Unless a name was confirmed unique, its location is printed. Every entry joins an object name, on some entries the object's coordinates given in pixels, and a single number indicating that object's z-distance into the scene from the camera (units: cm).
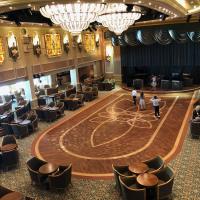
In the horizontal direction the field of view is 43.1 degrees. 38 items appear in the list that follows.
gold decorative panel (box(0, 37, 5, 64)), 1414
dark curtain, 2073
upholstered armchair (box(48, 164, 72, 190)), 725
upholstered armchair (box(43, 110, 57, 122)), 1387
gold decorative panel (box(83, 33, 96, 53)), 2162
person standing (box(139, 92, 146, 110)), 1478
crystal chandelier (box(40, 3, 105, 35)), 618
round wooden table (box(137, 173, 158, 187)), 655
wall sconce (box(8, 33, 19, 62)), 1469
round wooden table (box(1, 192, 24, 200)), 639
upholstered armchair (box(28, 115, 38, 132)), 1241
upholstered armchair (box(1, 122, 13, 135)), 1215
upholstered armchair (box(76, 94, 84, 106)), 1667
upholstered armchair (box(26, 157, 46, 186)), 761
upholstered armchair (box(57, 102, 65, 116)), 1460
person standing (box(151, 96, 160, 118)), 1312
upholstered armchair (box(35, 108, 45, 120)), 1415
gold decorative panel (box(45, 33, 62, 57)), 1743
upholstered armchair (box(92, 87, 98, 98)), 1866
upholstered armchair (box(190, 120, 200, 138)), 1020
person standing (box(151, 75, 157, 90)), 2071
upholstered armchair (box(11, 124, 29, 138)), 1173
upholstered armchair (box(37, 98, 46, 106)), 1641
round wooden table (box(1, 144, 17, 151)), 923
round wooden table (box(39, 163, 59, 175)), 762
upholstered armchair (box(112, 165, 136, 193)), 721
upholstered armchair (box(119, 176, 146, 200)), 632
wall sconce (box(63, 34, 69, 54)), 1909
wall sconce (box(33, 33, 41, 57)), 1628
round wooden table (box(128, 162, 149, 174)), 725
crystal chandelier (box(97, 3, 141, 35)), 835
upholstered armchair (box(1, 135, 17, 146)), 976
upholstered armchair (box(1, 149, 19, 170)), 890
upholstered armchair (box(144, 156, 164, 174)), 754
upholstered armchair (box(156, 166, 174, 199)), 648
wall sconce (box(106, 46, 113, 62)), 2373
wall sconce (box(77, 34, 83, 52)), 2052
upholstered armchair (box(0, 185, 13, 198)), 668
